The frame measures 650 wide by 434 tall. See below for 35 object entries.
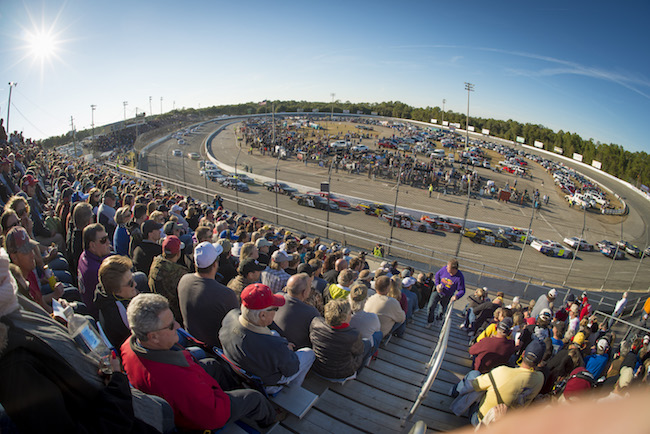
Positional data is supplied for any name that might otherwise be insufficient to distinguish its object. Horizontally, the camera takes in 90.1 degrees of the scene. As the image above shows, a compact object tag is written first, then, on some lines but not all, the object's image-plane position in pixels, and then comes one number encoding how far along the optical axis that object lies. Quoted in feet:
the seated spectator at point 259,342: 9.59
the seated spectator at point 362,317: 13.52
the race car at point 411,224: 78.84
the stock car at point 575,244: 82.35
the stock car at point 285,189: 97.43
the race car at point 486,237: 76.02
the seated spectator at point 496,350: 13.93
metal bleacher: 10.36
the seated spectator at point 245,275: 13.87
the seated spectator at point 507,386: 10.89
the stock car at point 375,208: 84.97
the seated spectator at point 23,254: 11.00
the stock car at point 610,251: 80.38
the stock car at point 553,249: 75.10
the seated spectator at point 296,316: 12.15
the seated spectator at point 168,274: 12.78
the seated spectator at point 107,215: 20.44
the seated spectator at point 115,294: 9.78
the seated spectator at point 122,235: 17.67
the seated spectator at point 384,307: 15.40
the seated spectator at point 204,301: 11.33
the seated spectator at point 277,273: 15.61
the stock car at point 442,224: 80.64
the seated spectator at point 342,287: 14.53
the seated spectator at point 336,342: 11.08
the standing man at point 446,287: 21.72
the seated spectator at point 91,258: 12.66
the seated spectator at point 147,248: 15.40
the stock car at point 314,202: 86.58
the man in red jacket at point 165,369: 7.25
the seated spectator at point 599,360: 18.69
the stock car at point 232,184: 100.94
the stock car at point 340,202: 90.17
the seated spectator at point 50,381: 4.66
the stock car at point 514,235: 79.58
